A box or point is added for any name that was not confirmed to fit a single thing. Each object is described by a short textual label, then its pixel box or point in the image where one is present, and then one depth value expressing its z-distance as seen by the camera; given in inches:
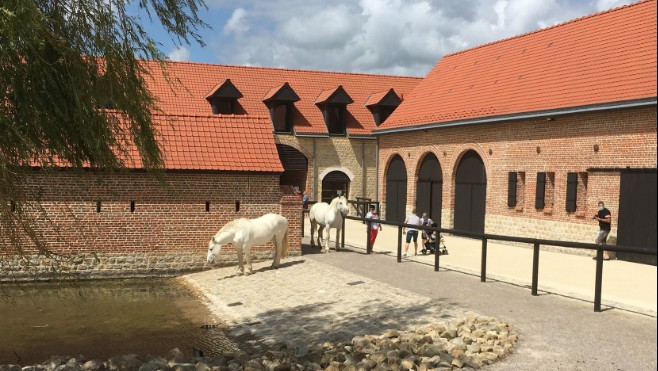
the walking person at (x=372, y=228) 577.1
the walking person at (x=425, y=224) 589.9
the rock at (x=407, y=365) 231.8
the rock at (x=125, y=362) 255.2
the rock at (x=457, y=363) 235.9
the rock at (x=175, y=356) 265.0
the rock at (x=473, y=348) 252.4
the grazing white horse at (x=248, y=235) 490.0
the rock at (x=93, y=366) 254.2
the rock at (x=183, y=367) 246.8
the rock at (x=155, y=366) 245.6
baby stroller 589.9
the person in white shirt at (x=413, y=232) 569.3
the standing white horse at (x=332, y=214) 577.3
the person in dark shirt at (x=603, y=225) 544.4
